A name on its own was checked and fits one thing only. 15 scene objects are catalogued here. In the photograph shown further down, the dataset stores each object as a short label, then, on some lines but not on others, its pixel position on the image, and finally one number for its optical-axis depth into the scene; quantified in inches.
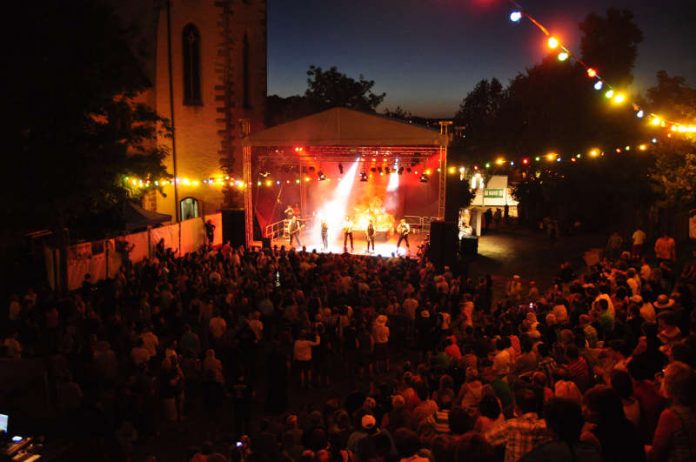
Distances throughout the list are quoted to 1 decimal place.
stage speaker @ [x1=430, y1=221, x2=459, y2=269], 721.0
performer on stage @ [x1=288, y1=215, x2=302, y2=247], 895.2
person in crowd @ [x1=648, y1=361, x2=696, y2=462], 144.0
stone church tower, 901.2
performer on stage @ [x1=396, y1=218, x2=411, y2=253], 805.2
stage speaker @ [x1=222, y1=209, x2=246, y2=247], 835.4
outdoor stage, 757.9
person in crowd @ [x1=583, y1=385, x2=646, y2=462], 147.5
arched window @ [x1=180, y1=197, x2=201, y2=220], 941.2
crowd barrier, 571.5
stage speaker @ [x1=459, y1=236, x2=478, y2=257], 866.8
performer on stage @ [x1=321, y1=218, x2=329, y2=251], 829.8
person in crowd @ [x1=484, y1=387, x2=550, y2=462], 150.1
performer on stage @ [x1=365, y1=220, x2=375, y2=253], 808.3
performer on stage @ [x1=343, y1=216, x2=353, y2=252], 821.9
